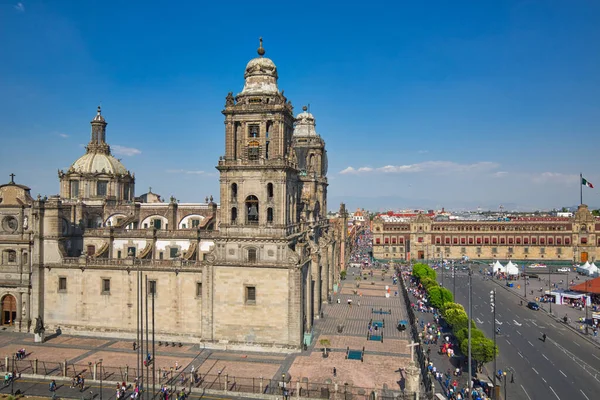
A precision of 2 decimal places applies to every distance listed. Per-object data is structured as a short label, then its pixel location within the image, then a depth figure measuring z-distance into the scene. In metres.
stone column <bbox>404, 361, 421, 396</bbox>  33.31
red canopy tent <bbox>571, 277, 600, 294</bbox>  73.56
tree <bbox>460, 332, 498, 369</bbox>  39.06
